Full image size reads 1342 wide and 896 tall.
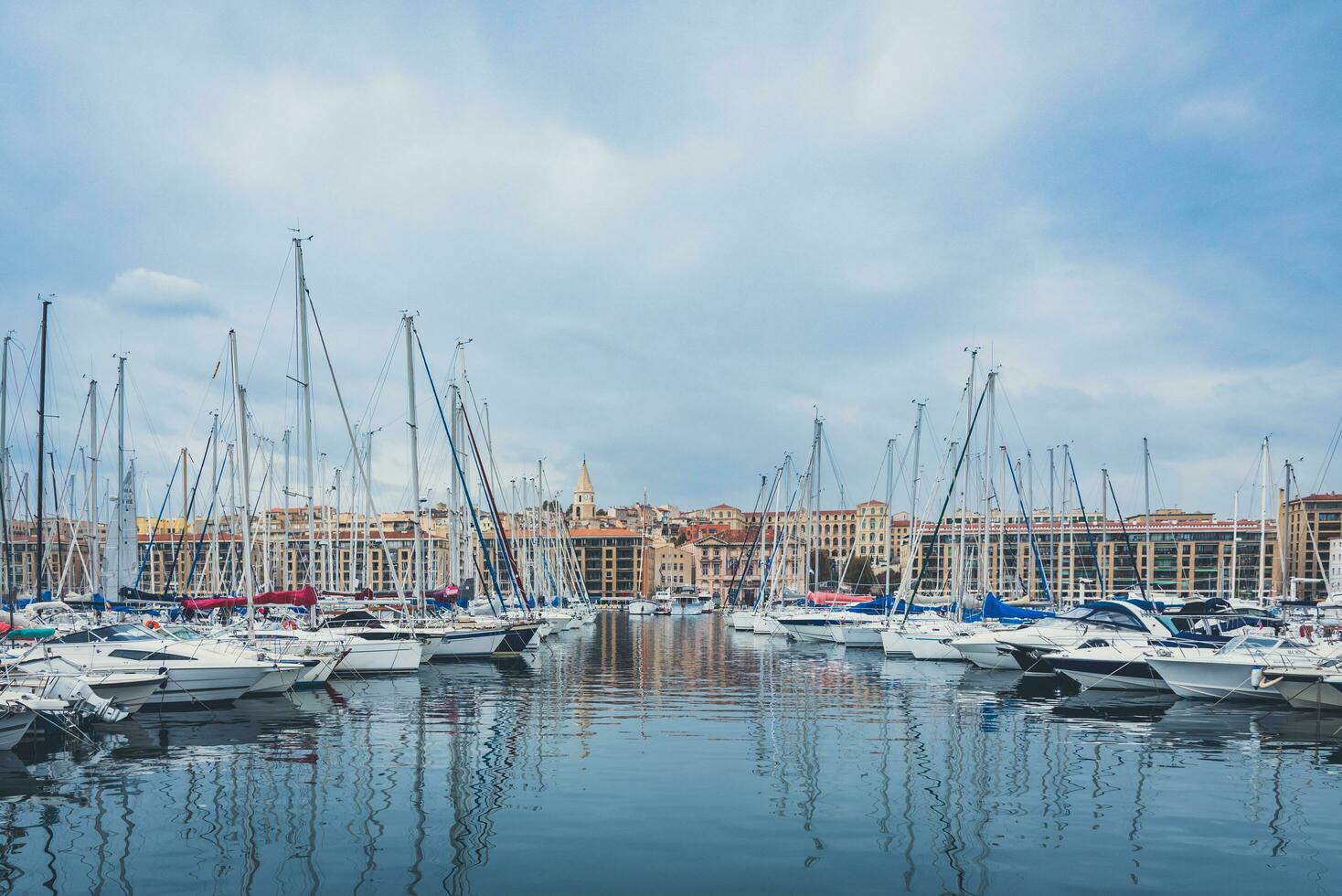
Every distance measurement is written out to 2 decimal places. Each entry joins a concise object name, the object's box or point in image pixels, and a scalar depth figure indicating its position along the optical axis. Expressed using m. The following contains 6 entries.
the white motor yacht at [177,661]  24.94
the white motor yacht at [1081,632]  33.78
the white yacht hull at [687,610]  127.94
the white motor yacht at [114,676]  22.70
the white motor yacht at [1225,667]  27.47
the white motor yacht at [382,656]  33.84
